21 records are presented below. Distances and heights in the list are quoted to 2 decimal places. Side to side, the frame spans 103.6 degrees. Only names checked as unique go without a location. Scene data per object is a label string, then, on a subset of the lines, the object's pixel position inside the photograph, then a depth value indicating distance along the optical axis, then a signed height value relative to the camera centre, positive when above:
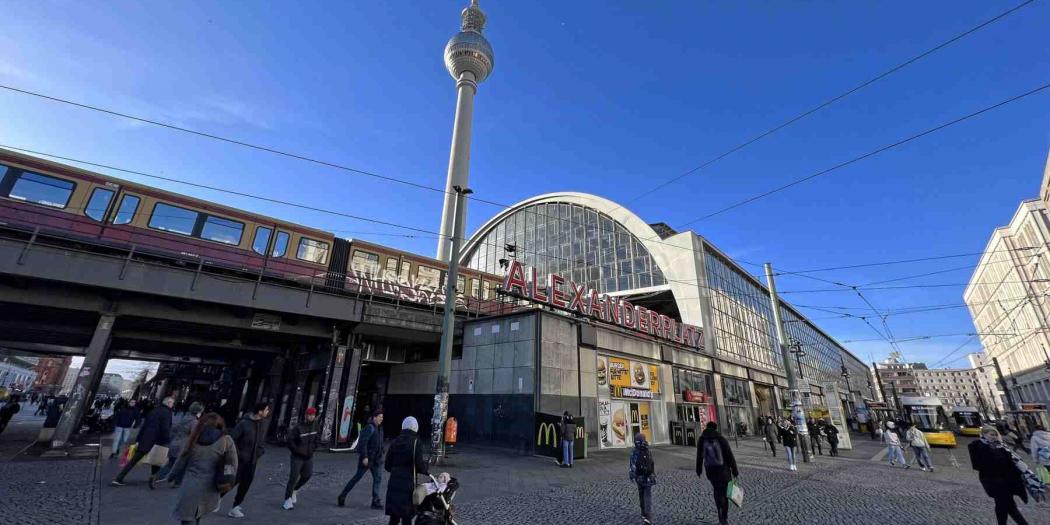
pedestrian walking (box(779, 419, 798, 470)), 14.85 -0.80
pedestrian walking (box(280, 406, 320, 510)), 7.74 -0.95
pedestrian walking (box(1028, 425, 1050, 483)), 8.08 -0.46
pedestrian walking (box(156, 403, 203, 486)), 9.02 -0.78
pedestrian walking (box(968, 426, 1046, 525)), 6.46 -0.73
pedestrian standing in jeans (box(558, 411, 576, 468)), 14.56 -0.97
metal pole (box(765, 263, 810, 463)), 18.03 +1.37
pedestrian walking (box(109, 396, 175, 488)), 9.04 -0.81
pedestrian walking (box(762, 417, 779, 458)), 18.68 -0.62
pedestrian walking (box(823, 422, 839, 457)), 20.55 -0.90
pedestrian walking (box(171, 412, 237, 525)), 5.03 -0.86
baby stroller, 4.93 -1.14
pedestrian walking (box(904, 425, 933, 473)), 15.09 -0.87
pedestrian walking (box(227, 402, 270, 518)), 6.93 -0.76
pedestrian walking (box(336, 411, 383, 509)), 8.00 -0.99
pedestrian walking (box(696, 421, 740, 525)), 7.35 -0.82
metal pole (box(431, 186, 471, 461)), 13.47 +1.18
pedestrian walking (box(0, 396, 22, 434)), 18.08 -0.90
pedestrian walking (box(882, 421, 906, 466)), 16.29 -0.91
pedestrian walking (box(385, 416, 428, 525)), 5.21 -0.83
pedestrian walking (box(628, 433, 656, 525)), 7.45 -1.06
